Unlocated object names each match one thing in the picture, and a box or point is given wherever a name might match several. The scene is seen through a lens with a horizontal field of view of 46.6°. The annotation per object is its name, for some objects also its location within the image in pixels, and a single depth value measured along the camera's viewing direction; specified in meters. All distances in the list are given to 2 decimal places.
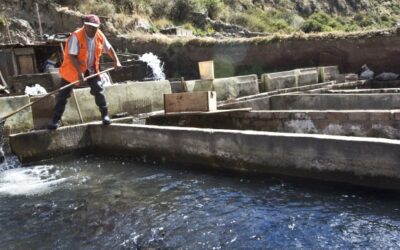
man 7.11
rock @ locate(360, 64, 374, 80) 14.09
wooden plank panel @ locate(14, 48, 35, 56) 13.83
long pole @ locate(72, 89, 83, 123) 8.16
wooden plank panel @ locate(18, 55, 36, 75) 13.91
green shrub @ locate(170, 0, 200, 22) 29.20
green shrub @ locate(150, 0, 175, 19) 29.18
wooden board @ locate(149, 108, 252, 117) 8.12
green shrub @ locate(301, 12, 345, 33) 25.48
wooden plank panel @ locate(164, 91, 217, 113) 8.16
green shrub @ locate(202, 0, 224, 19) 30.70
